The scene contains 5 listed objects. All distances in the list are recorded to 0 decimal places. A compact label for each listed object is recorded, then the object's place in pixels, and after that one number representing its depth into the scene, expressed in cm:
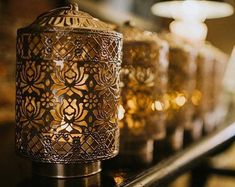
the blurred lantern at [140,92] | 96
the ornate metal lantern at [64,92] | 67
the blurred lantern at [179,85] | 126
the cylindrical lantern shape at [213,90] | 163
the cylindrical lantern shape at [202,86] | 149
